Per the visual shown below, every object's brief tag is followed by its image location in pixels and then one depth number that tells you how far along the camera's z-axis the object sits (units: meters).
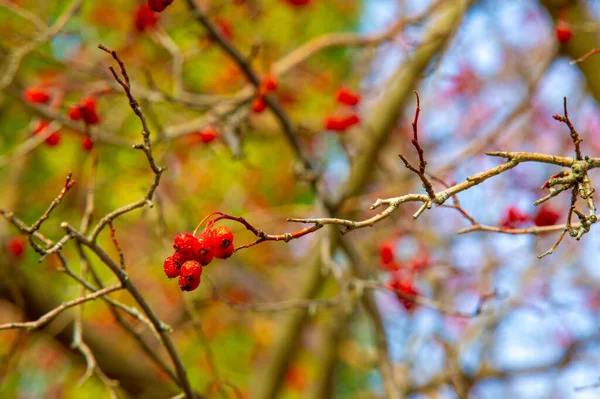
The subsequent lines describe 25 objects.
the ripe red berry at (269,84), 3.22
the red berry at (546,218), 2.72
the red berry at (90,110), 2.73
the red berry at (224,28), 4.40
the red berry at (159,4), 2.03
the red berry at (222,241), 1.58
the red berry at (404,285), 2.96
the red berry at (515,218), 2.95
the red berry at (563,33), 3.38
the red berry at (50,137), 3.10
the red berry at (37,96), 3.15
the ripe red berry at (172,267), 1.63
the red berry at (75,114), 2.83
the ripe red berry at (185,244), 1.61
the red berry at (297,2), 3.96
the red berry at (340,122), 3.63
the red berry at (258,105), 3.28
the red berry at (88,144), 2.51
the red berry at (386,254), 3.37
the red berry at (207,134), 3.29
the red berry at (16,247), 3.49
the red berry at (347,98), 3.71
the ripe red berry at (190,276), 1.57
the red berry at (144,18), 3.73
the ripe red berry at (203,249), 1.59
